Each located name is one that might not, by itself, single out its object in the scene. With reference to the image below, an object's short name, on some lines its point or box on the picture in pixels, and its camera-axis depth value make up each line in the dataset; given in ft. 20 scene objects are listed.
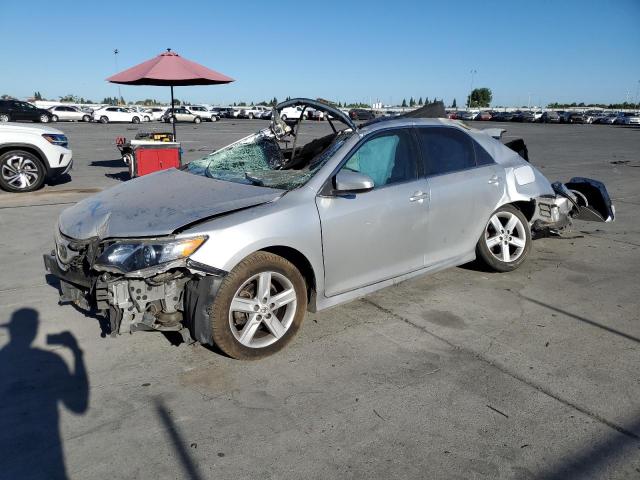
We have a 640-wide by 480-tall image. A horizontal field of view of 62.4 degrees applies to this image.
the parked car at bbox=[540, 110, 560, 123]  196.54
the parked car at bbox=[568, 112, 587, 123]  188.34
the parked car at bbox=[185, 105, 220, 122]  164.45
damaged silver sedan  10.97
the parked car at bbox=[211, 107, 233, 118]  207.34
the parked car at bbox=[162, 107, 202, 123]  154.61
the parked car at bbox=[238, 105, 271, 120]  207.62
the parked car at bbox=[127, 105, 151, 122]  152.97
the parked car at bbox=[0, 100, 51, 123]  114.42
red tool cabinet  33.24
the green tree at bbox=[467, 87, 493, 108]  395.96
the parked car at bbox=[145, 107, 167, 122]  161.95
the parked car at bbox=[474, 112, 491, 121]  226.99
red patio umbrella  31.53
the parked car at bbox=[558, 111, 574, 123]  192.75
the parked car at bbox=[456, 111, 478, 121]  225.35
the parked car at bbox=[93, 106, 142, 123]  143.64
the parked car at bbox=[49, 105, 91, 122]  143.02
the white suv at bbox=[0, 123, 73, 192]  31.35
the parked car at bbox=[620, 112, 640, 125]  169.07
